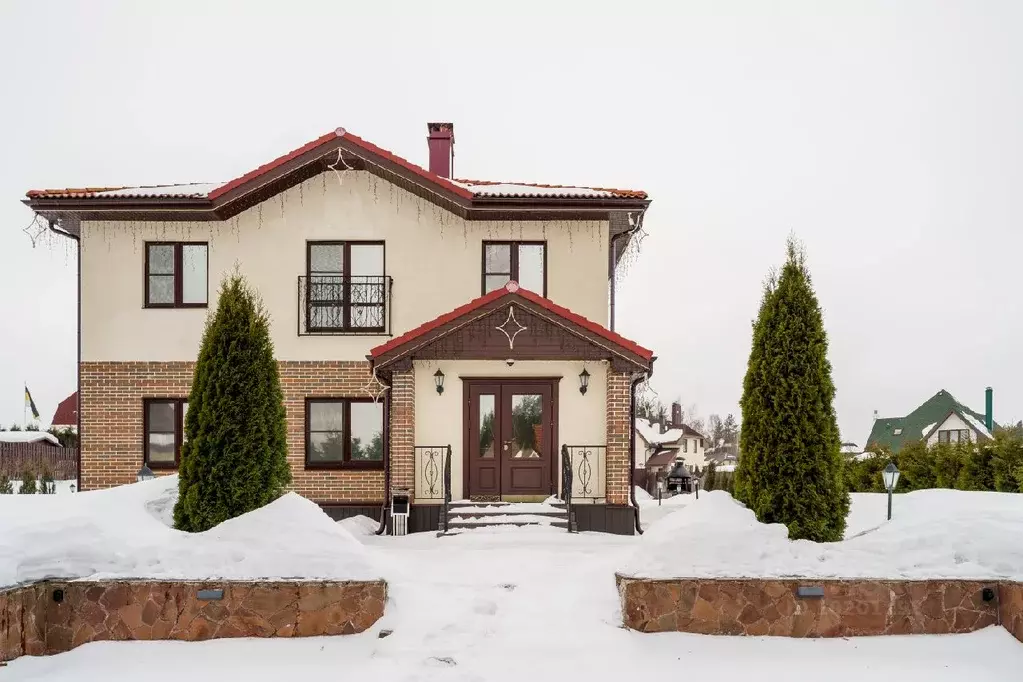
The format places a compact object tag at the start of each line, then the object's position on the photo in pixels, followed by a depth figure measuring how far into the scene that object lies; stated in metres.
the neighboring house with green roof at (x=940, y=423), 32.41
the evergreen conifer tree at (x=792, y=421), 7.64
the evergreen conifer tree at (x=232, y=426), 8.47
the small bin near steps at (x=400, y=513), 11.83
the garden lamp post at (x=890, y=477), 10.01
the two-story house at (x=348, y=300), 12.80
